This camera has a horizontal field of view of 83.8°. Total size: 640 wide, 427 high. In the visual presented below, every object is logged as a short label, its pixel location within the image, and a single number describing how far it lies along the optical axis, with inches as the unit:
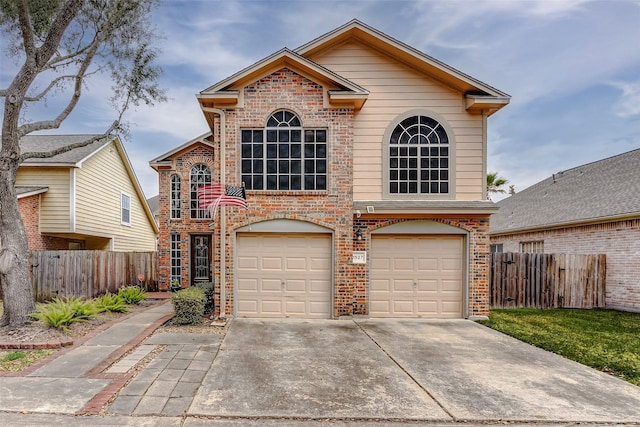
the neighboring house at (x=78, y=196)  535.8
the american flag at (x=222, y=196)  342.0
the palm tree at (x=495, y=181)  995.3
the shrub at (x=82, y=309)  319.6
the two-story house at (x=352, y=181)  365.1
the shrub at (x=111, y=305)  373.4
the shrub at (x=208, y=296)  375.3
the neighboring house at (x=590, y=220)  457.7
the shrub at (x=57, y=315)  285.6
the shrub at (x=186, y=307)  330.0
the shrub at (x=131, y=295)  443.8
